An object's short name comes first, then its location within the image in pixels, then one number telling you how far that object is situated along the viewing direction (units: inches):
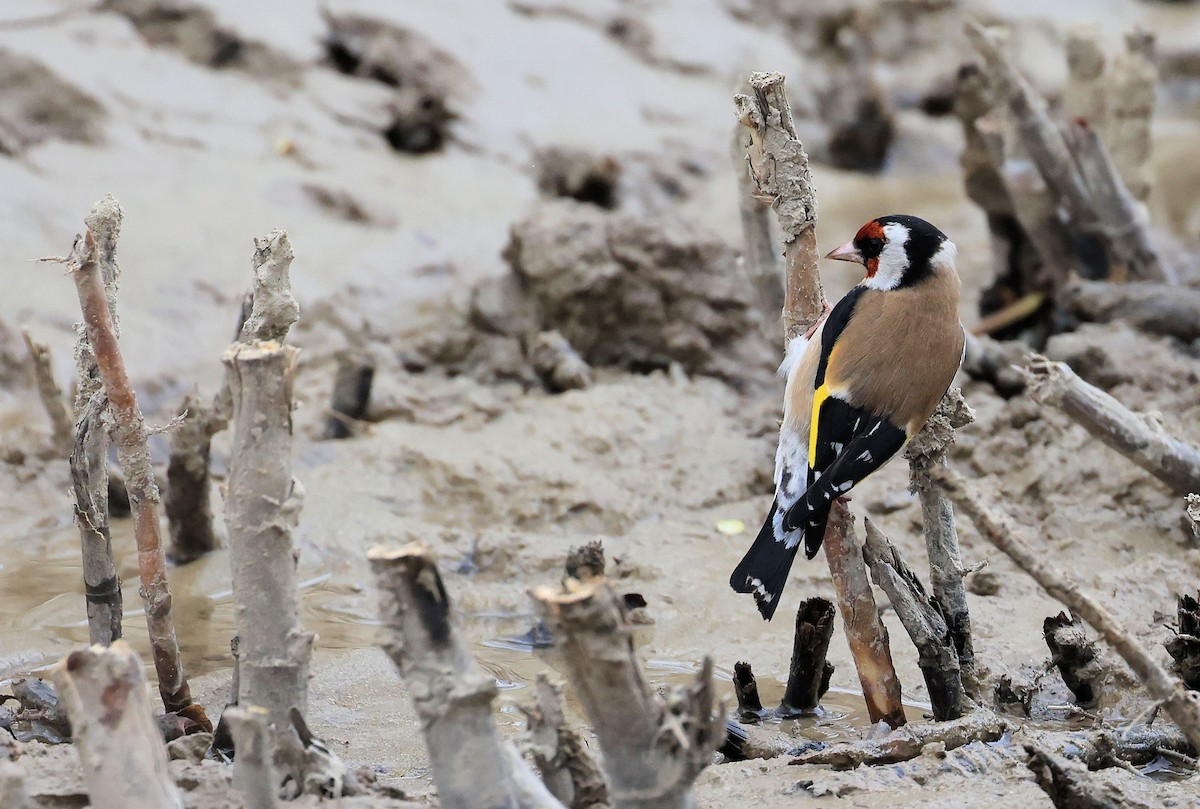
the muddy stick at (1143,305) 452.1
